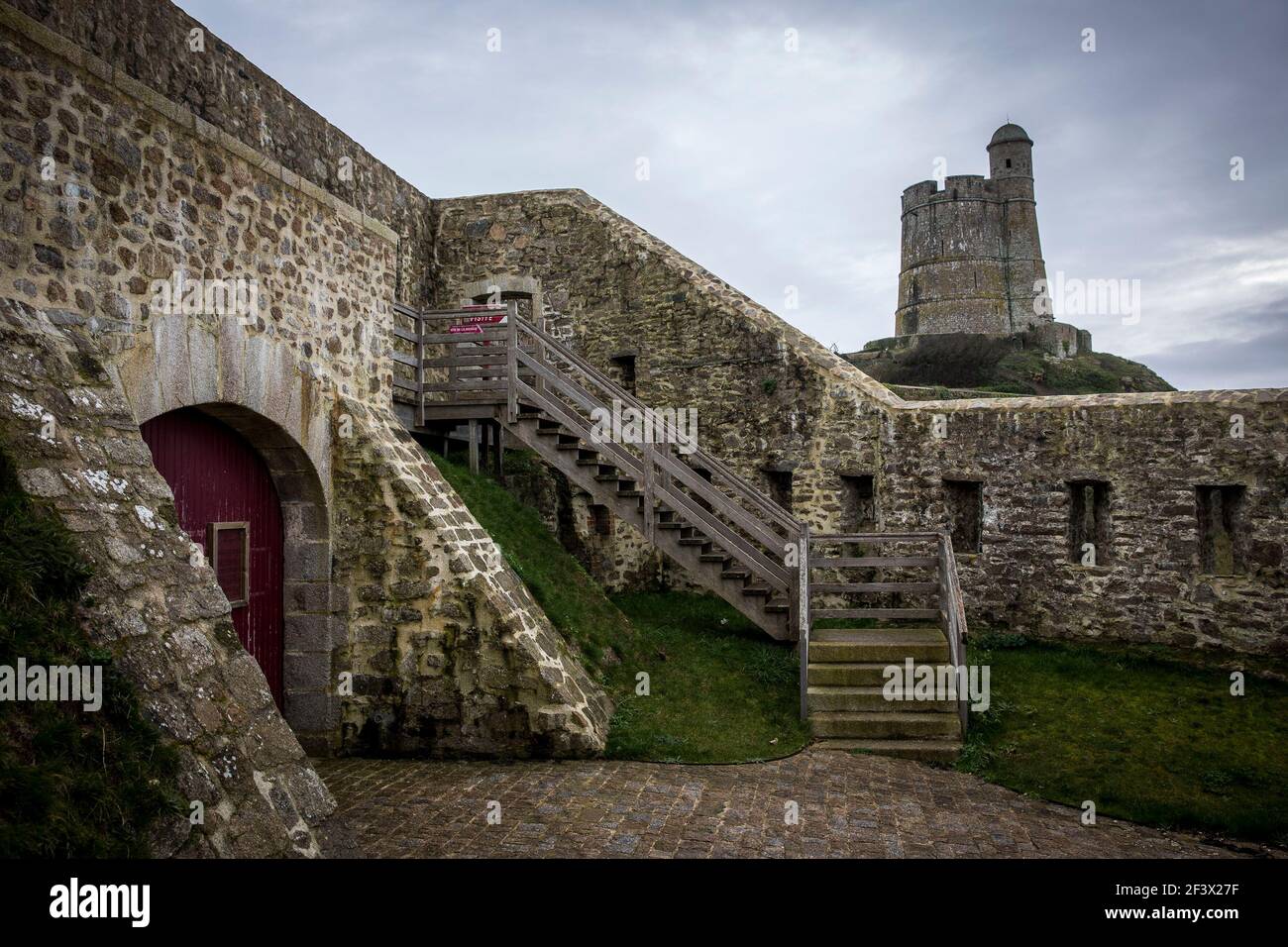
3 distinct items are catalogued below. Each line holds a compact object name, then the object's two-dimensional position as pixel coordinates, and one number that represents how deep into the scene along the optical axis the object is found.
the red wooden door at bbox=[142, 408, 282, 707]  6.02
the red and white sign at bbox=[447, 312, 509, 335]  11.74
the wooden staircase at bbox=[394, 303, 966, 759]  8.31
